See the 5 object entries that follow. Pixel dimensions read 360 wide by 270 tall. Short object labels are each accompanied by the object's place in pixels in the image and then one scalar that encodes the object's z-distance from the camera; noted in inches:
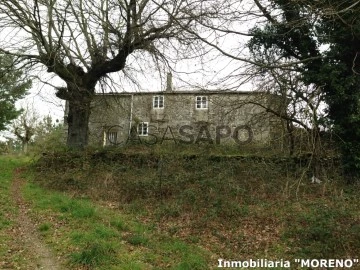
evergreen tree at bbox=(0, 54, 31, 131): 631.8
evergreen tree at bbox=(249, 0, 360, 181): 454.0
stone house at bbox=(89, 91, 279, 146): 1085.8
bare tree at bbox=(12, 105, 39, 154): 1406.3
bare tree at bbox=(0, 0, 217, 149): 569.3
